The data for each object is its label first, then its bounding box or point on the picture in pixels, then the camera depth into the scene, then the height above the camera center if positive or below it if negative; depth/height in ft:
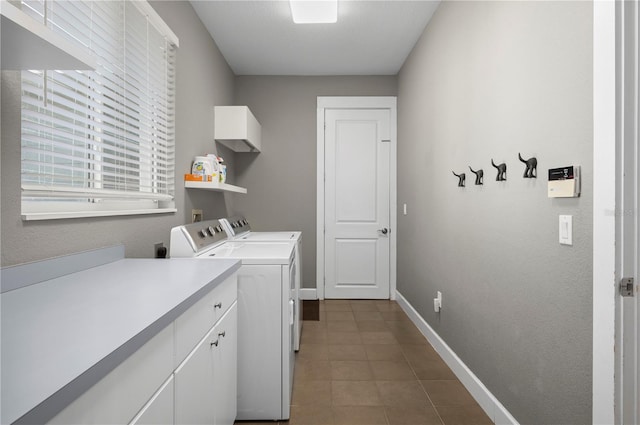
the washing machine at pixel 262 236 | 8.30 -0.71
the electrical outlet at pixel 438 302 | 8.56 -2.30
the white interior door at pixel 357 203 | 13.52 +0.35
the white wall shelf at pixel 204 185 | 8.11 +0.65
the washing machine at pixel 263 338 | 5.96 -2.21
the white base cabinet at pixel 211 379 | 3.46 -1.98
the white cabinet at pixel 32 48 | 2.39 +1.33
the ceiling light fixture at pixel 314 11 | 7.97 +4.87
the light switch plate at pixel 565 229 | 4.09 -0.21
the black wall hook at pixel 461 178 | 7.25 +0.71
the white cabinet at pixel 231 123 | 10.59 +2.74
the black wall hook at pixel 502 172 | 5.58 +0.66
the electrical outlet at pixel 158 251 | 6.48 -0.75
